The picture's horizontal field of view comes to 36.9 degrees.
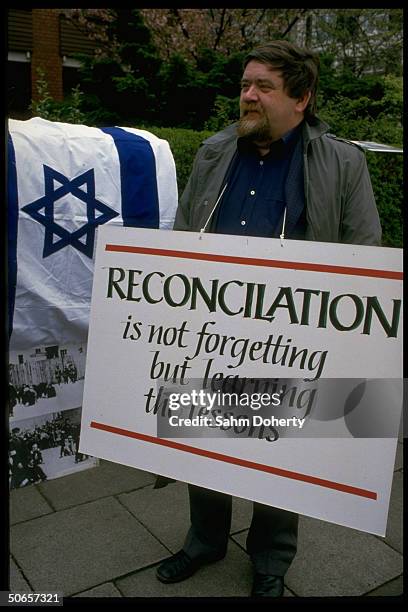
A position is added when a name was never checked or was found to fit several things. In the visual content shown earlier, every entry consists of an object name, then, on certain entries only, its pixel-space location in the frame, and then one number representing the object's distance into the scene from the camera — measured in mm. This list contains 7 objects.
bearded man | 2289
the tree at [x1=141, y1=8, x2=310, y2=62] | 9805
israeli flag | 2818
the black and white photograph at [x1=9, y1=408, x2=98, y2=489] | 3199
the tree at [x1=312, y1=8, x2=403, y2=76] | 12906
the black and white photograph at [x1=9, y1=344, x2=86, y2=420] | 3086
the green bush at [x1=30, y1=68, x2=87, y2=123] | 5020
